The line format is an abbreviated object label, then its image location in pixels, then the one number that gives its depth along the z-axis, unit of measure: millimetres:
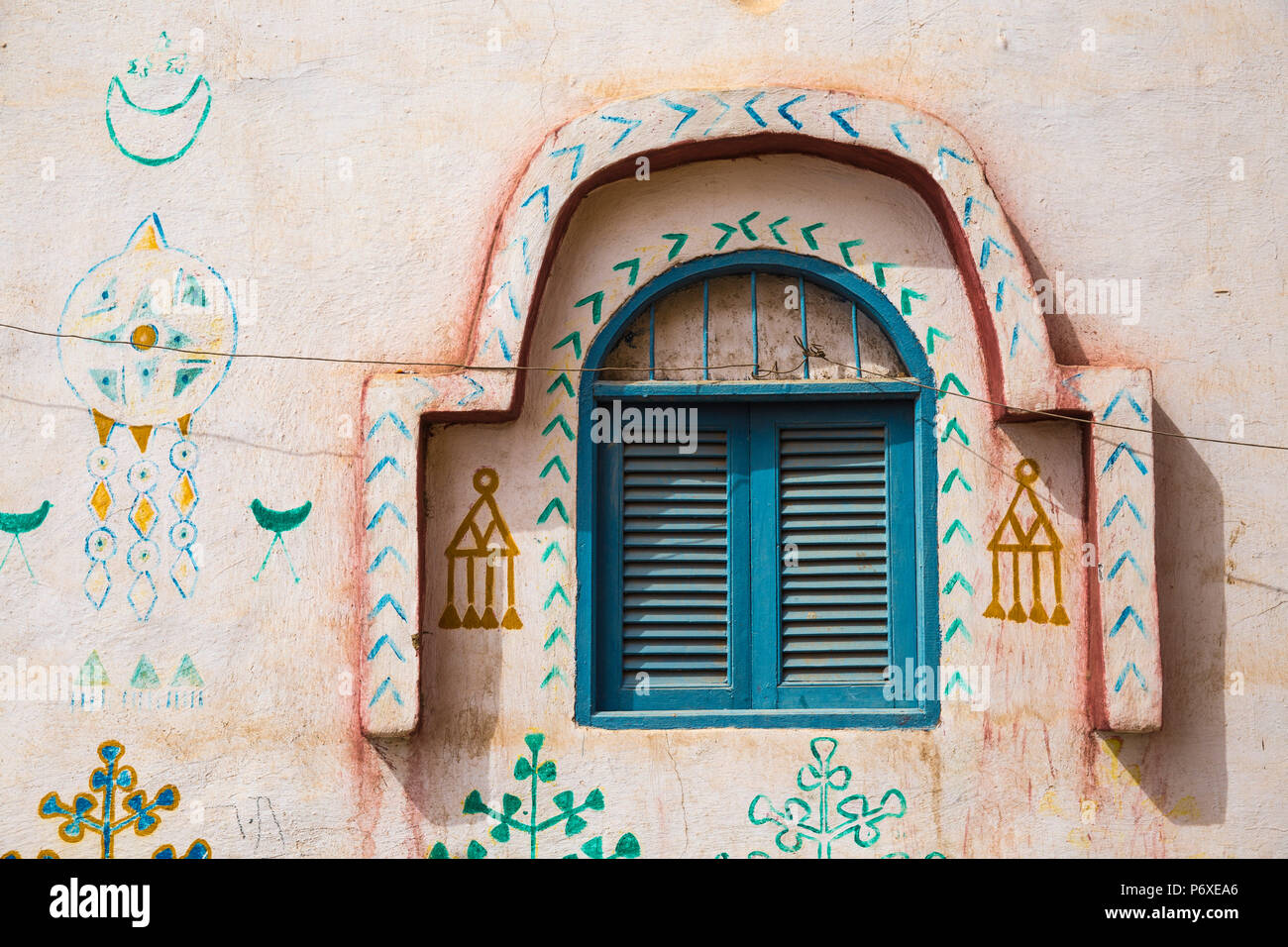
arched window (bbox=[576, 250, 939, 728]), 4840
